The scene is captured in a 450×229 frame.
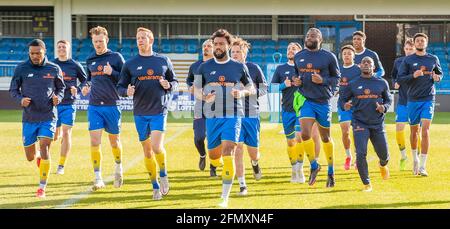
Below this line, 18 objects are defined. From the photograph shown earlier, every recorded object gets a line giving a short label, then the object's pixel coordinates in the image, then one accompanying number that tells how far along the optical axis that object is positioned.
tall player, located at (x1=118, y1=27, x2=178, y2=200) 10.24
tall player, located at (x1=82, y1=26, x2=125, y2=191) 11.41
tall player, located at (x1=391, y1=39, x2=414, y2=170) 13.80
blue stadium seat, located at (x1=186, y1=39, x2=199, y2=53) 37.41
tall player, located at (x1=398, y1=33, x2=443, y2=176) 13.15
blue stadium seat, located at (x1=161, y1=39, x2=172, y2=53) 37.28
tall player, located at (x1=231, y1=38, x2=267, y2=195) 10.89
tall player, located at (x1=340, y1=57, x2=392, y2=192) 11.09
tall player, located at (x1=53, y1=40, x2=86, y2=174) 13.09
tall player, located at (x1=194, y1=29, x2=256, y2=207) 9.71
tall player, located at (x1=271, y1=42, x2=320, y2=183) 12.52
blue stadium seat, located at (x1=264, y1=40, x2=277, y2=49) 37.34
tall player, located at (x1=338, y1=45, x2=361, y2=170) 13.12
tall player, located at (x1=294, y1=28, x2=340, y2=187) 11.48
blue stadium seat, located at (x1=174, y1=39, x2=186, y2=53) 37.38
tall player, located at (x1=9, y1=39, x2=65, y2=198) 10.65
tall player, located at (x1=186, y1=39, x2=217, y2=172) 12.44
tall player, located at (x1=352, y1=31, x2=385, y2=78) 13.54
